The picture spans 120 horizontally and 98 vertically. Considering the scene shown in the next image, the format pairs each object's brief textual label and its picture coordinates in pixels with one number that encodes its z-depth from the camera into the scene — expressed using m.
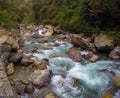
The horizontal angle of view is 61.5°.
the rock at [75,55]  6.84
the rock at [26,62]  6.37
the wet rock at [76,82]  5.18
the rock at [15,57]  6.30
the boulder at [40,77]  5.16
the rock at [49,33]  12.38
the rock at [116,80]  5.00
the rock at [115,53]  6.79
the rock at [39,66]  6.01
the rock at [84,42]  7.91
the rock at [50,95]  4.68
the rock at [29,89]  4.86
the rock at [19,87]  4.76
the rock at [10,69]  5.65
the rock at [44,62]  6.37
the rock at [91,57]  6.80
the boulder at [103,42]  7.25
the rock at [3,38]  6.25
